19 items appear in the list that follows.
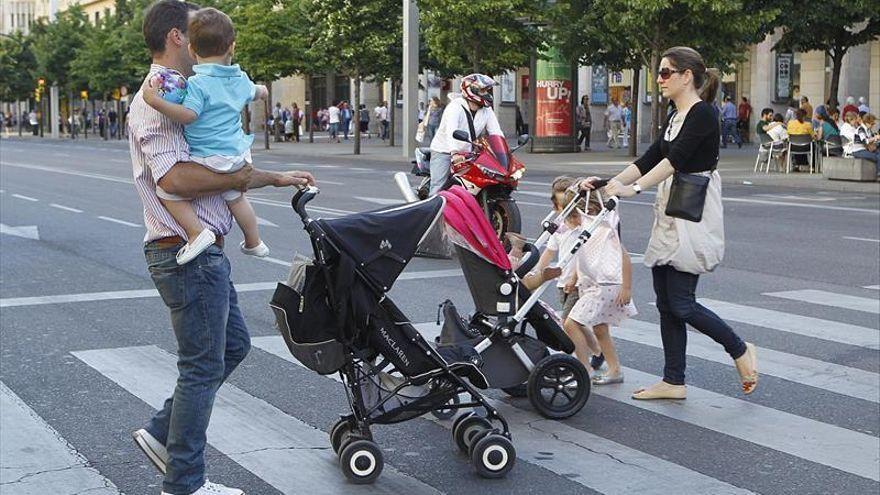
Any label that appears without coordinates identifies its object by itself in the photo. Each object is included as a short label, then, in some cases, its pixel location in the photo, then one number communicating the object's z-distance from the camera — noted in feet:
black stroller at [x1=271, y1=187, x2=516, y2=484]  17.15
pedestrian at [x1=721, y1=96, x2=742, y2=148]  145.38
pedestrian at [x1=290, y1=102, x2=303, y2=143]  195.00
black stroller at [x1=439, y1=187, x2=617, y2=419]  18.85
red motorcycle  43.32
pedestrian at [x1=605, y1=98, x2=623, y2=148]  148.05
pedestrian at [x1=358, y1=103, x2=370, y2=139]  204.57
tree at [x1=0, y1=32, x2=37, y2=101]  304.91
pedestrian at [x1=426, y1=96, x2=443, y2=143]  137.90
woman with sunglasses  21.62
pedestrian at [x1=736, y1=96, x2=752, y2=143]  159.03
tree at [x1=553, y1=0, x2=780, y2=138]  100.48
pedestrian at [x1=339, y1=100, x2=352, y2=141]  196.83
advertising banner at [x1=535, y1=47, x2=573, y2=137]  129.90
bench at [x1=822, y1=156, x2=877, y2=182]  83.35
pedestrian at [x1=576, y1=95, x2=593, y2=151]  144.36
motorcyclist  43.01
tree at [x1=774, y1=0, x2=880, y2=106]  108.68
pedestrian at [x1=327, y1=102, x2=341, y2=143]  185.26
